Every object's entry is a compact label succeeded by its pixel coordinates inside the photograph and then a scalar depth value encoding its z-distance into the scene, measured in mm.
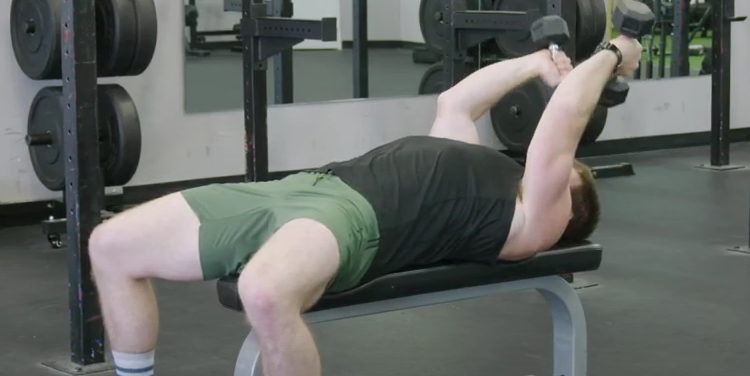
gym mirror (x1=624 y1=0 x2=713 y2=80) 6469
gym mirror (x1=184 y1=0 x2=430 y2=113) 5203
